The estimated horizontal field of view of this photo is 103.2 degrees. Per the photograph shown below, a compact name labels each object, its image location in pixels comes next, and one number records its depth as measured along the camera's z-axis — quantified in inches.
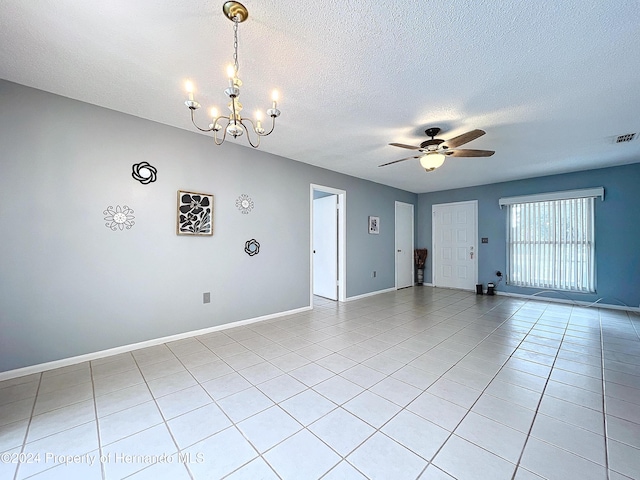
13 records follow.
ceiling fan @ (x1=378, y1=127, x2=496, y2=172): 115.9
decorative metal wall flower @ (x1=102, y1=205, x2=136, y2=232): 104.5
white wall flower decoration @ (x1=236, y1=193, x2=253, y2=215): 142.3
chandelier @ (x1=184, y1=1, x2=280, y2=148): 58.1
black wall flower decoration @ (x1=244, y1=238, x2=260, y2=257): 145.2
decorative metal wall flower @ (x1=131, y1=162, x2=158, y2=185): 110.4
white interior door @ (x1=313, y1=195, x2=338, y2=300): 203.3
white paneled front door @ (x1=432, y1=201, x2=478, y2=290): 238.7
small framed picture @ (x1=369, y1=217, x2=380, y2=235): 221.1
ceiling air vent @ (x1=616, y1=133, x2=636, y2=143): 124.3
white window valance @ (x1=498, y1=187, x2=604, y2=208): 177.3
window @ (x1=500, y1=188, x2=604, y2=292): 183.2
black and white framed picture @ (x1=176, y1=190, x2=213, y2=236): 122.0
